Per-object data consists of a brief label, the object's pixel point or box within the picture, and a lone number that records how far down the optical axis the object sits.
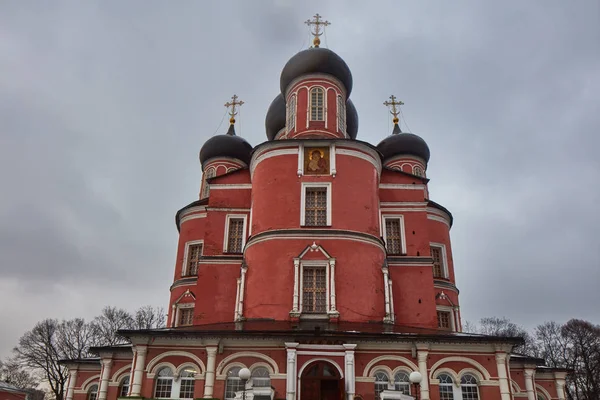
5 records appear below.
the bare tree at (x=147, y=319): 48.29
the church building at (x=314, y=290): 16.22
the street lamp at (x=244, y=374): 12.89
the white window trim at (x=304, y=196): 20.66
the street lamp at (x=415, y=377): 12.41
